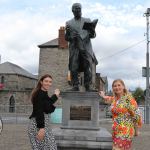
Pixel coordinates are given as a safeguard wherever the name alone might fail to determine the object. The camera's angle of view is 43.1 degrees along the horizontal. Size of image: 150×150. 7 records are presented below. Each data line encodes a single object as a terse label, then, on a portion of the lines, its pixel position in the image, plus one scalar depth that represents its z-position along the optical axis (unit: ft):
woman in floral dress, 9.92
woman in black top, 9.68
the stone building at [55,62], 83.00
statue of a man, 17.02
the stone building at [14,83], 103.97
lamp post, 45.34
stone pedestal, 15.73
